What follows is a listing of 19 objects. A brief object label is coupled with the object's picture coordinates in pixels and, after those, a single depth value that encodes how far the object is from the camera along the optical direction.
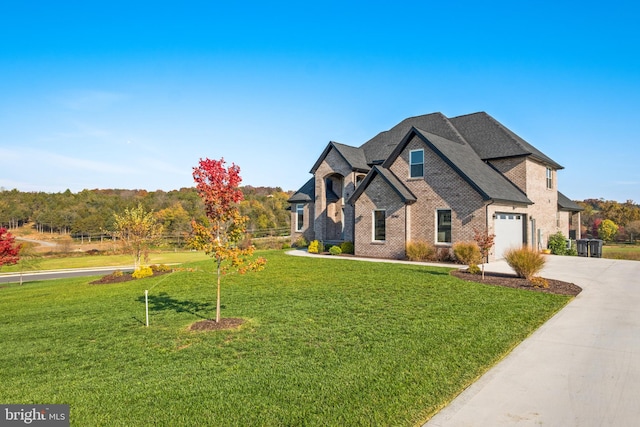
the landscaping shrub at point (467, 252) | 16.52
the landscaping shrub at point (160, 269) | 18.16
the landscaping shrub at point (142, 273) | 16.81
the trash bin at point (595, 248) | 21.86
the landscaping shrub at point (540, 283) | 11.16
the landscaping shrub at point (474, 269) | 13.91
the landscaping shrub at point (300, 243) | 27.94
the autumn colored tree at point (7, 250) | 18.03
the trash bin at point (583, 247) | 22.16
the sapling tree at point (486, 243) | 13.06
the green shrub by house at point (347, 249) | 22.61
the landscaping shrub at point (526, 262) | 12.09
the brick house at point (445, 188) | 18.28
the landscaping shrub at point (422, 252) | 18.64
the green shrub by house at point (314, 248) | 23.88
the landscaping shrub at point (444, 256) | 18.09
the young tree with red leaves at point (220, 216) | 7.18
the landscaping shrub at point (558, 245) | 23.41
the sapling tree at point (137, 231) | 16.94
